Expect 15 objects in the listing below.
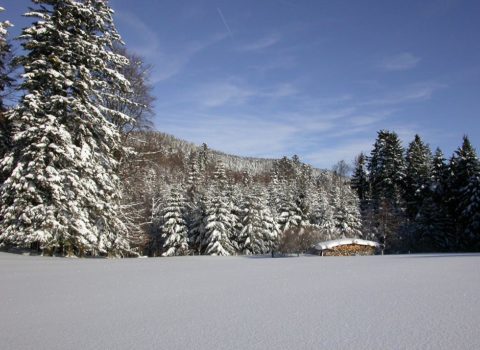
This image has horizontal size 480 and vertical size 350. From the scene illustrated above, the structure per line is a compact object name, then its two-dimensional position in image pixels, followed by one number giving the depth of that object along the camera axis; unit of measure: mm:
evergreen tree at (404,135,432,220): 45406
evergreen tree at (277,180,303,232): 50906
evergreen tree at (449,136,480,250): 35594
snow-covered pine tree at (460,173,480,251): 35000
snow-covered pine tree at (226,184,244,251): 44969
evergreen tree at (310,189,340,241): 51594
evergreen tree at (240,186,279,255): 44219
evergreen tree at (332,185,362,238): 49688
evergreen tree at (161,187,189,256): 41562
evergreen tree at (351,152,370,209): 59619
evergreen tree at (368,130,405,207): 49625
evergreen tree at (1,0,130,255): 13562
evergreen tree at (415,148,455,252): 39312
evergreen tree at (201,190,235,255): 39938
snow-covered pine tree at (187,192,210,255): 43844
